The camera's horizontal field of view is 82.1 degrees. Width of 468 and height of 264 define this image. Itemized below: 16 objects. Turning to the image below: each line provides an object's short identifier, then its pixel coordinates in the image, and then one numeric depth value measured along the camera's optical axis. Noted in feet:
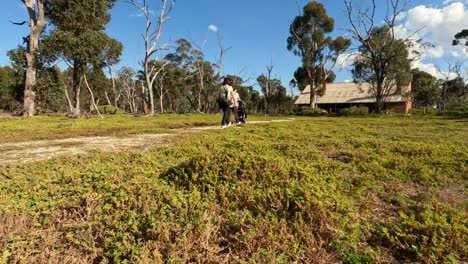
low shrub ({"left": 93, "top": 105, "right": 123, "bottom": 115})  119.27
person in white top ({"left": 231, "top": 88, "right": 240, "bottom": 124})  35.94
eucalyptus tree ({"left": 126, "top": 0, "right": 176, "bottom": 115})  84.57
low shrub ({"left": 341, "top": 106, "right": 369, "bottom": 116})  96.88
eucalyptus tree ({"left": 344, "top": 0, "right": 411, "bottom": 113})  87.86
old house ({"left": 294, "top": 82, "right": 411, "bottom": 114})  126.62
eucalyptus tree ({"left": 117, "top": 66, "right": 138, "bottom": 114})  173.66
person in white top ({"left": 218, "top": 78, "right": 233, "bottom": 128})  34.63
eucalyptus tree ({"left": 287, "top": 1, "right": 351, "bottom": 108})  126.52
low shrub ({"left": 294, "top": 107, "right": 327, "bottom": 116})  108.58
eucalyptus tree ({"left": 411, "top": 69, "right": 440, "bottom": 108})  176.65
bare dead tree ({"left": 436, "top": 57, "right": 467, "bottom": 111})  202.43
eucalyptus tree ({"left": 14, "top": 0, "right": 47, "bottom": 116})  69.51
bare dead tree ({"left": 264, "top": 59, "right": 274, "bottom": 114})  137.05
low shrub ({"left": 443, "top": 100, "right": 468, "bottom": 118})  71.08
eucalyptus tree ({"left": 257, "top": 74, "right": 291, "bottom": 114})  202.59
